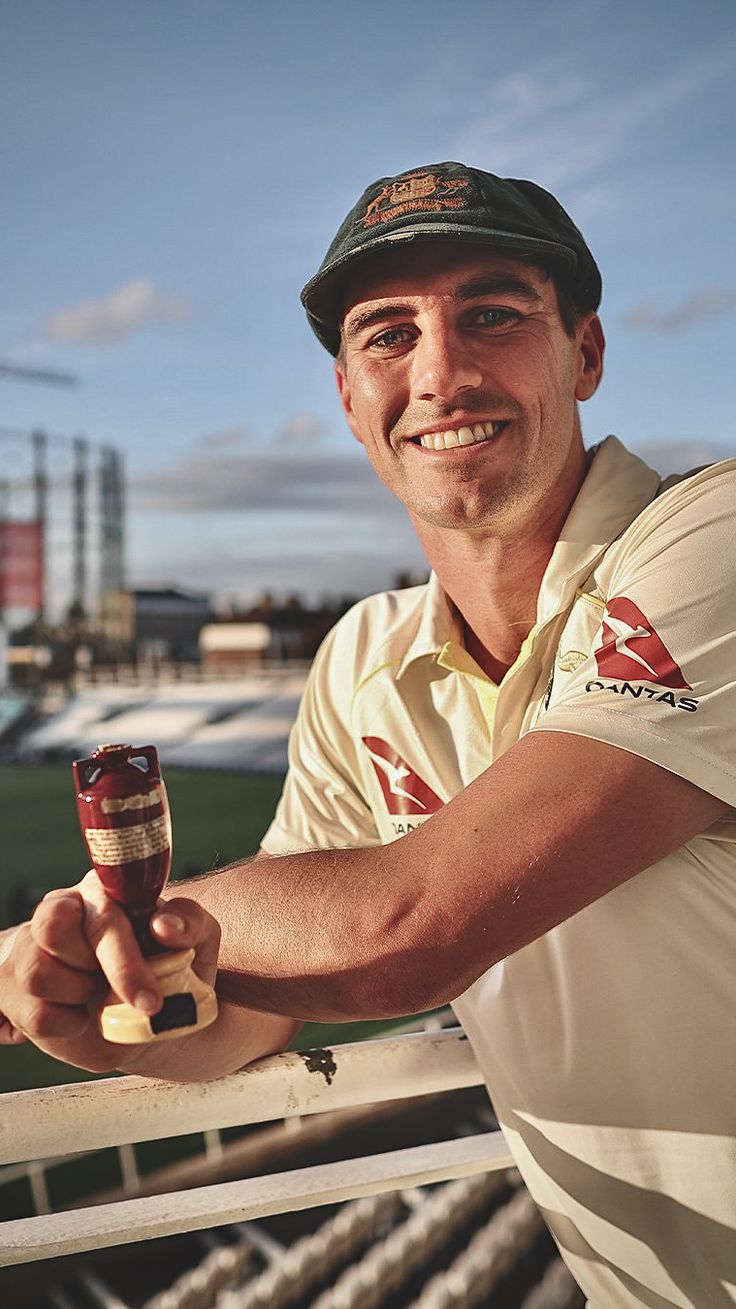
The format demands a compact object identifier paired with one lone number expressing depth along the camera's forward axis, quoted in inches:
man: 33.7
